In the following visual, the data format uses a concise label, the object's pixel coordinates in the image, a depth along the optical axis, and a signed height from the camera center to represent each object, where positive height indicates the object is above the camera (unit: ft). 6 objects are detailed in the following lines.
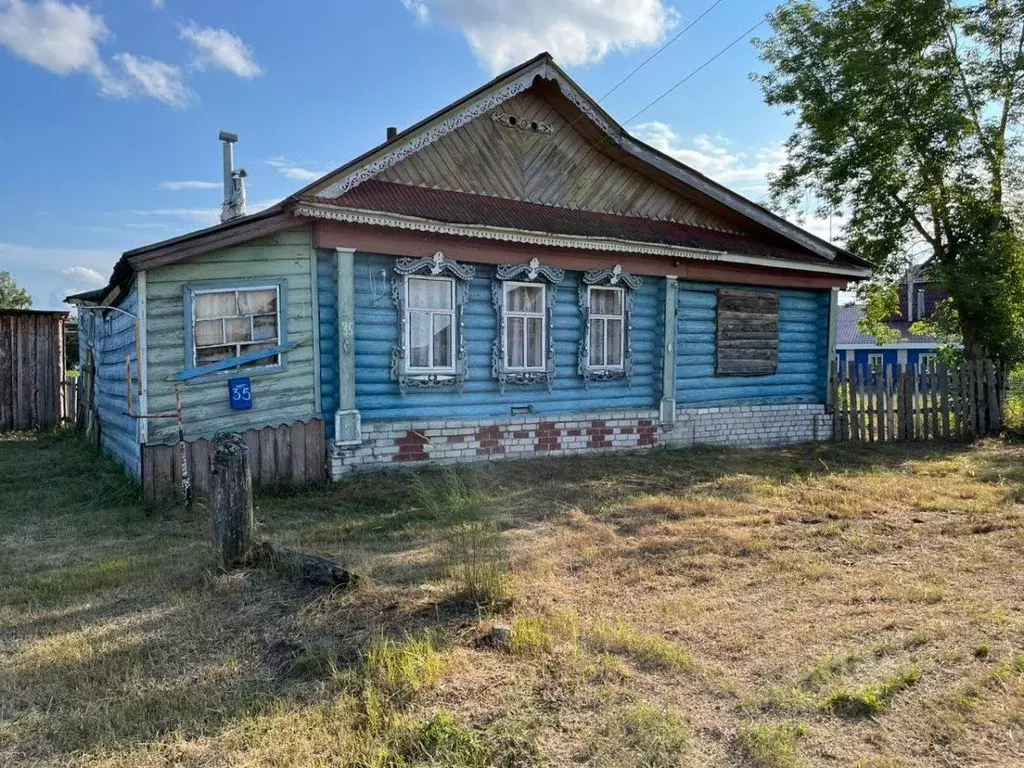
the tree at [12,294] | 135.64 +13.73
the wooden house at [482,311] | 26.30 +2.41
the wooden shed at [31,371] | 50.34 -0.49
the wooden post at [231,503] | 16.49 -3.26
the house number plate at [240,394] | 26.35 -1.11
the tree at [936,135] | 45.09 +15.26
